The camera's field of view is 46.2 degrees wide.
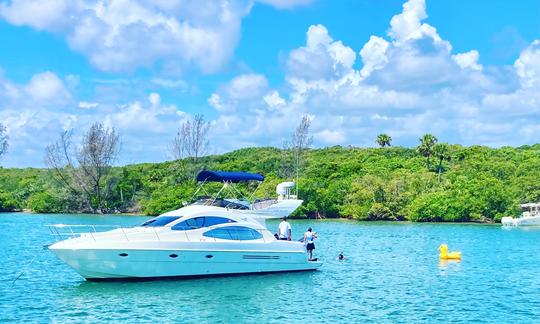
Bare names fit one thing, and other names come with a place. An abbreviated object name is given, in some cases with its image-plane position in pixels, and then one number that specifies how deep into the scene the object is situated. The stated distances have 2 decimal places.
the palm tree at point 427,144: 99.00
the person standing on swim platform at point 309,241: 32.47
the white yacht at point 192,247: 26.22
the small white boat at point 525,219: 75.72
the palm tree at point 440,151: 97.12
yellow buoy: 37.25
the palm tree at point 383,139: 124.34
